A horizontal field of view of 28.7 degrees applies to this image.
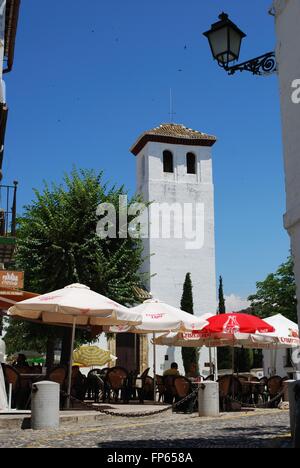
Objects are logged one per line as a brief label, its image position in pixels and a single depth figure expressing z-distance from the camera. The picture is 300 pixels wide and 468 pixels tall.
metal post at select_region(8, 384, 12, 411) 11.27
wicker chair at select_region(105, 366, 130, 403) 14.26
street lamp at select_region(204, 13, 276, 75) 7.15
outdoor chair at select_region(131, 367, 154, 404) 15.30
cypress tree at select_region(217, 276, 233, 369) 38.38
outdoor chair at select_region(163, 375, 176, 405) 14.50
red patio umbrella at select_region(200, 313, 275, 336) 13.73
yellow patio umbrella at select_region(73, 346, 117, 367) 26.22
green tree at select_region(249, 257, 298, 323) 35.69
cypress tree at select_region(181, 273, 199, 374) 33.12
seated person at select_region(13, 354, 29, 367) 16.87
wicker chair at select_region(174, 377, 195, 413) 14.10
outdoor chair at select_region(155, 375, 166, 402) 15.64
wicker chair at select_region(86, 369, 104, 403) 14.73
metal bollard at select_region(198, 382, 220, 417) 12.20
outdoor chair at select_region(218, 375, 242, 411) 14.09
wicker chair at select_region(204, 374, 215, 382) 16.95
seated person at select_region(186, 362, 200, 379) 20.45
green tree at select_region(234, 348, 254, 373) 42.16
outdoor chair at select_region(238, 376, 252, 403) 15.96
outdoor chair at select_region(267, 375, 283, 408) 16.25
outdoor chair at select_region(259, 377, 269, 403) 16.71
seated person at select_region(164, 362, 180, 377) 16.67
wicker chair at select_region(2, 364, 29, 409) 11.59
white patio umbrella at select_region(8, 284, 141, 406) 11.80
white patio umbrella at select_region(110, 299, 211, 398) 14.53
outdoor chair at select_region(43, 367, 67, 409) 12.37
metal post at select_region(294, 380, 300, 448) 5.90
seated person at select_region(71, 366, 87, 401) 13.73
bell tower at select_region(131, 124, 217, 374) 35.66
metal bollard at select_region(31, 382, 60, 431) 9.61
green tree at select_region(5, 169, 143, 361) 20.19
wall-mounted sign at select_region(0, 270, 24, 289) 13.52
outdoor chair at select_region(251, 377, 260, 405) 16.73
